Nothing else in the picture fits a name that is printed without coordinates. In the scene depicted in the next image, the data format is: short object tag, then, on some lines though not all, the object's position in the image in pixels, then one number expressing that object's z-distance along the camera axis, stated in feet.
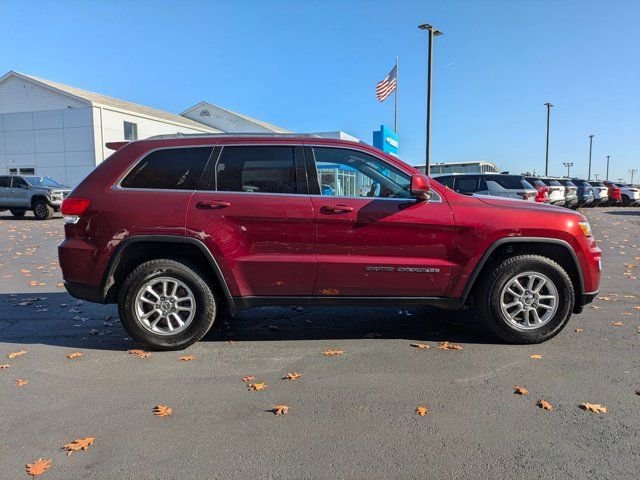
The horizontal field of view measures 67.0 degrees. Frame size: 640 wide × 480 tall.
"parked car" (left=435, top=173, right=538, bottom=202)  43.14
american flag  86.63
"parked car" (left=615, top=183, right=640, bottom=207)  109.50
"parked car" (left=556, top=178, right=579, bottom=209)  73.65
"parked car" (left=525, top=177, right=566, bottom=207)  64.41
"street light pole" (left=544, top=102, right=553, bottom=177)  132.80
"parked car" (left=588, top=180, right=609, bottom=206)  98.36
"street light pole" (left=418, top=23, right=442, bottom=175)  60.13
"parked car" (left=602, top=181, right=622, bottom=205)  104.53
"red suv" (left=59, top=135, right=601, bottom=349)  14.11
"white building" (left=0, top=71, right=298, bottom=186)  104.83
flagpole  96.68
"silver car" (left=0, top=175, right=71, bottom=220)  64.90
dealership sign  69.82
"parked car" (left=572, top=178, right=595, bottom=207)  89.25
